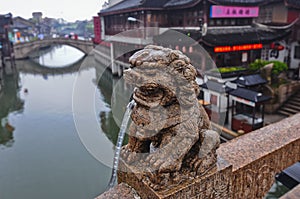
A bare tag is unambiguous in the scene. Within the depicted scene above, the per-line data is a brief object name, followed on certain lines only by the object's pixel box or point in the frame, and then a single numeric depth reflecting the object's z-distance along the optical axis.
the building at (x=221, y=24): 14.41
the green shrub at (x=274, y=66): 12.77
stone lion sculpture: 2.37
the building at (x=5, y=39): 33.47
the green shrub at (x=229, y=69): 13.26
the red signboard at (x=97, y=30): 29.75
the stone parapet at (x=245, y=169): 2.68
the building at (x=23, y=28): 46.38
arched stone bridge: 37.47
